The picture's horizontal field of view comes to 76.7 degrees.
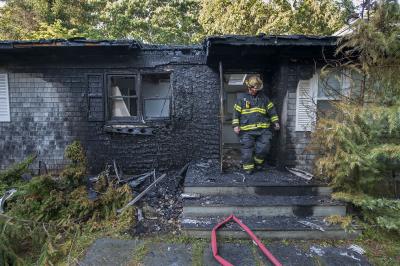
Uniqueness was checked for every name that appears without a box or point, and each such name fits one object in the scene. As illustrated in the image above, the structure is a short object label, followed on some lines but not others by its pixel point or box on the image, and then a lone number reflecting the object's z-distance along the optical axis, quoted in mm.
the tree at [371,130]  3340
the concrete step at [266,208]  3609
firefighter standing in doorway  4629
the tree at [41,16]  13164
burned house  5441
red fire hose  2748
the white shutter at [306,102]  4777
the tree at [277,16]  11312
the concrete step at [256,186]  3945
